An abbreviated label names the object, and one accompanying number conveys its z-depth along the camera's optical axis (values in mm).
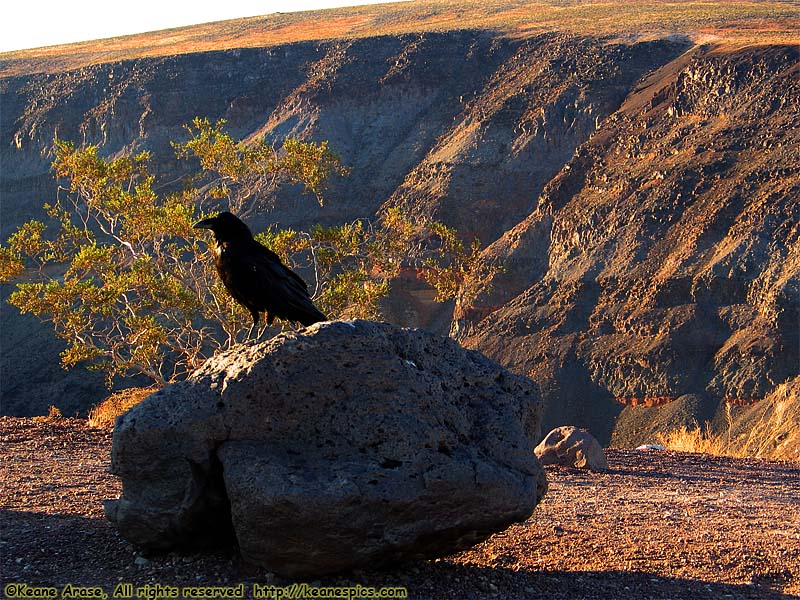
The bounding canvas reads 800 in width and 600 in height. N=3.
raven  14852
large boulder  12719
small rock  27641
